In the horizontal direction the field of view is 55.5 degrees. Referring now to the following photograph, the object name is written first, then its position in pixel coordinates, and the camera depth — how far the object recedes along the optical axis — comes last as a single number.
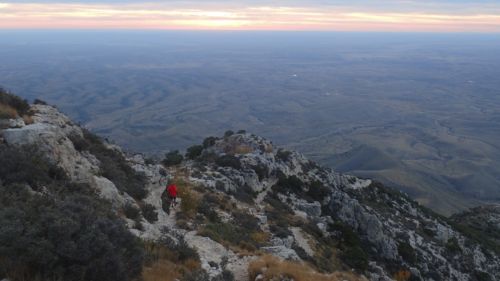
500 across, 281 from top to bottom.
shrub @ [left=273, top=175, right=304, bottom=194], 30.72
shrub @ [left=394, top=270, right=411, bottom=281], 22.11
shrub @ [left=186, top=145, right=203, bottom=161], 35.95
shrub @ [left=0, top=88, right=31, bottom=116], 18.42
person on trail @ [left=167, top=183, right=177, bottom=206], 17.97
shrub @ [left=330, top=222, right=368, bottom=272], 20.30
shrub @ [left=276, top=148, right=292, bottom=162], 35.59
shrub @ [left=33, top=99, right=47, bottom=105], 23.12
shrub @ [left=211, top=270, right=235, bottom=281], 10.75
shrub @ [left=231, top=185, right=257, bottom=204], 25.14
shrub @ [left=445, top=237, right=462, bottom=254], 29.24
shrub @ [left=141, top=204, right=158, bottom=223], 15.51
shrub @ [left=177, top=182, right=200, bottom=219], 18.15
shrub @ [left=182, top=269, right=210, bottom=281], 9.78
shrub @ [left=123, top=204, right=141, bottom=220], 14.35
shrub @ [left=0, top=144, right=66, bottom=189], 11.45
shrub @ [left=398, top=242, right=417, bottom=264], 24.91
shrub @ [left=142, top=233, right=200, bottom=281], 9.89
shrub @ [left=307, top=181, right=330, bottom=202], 31.33
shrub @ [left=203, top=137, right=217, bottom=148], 37.78
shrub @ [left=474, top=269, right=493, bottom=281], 26.72
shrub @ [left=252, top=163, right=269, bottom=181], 30.72
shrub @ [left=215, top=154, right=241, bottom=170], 30.40
